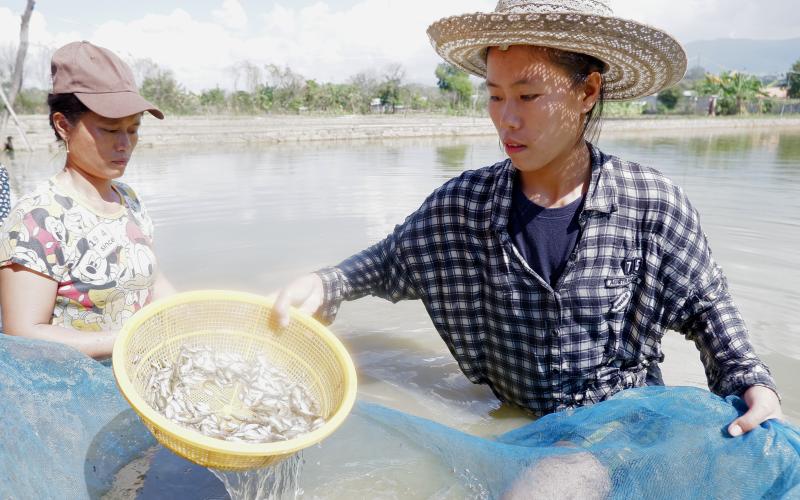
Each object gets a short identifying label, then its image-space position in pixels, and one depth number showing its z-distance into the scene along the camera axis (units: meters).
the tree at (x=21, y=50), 13.10
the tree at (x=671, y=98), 48.38
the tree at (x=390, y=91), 36.94
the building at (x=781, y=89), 62.91
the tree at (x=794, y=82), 54.91
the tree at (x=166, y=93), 24.97
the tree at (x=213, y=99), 27.16
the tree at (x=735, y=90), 45.09
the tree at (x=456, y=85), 44.00
